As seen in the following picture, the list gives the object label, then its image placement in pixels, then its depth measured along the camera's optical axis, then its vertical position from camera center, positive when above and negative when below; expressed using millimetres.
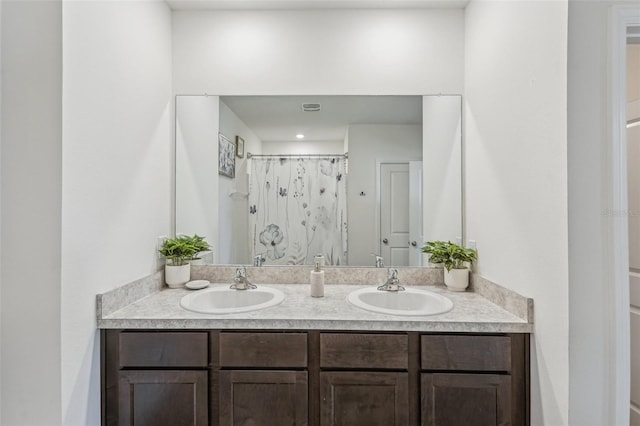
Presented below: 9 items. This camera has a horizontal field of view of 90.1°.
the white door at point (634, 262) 1440 -216
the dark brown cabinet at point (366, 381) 1326 -695
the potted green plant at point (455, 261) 1760 -263
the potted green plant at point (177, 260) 1838 -263
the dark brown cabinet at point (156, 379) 1357 -697
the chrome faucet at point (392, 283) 1755 -379
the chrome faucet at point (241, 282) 1806 -379
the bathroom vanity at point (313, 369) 1317 -648
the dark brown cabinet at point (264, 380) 1348 -700
